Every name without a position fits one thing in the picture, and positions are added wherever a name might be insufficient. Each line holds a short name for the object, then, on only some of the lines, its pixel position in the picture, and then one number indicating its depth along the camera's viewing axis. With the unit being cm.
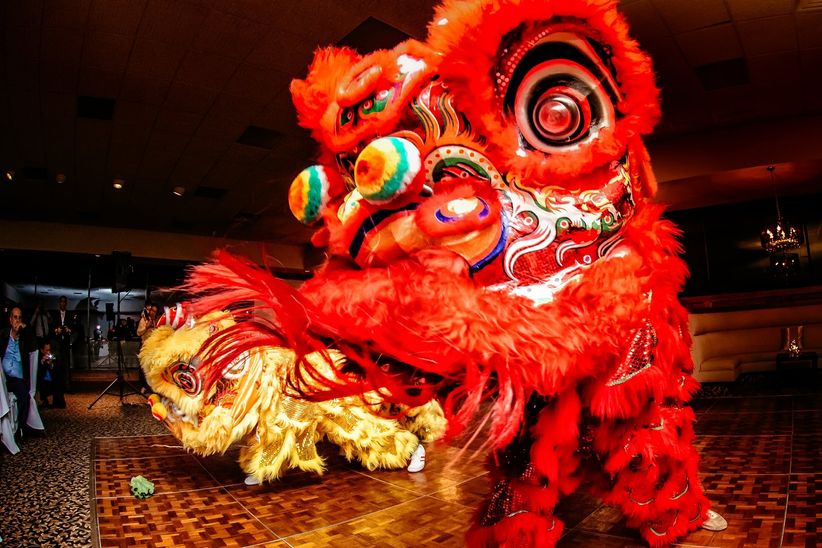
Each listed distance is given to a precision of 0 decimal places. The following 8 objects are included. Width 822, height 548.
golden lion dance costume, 165
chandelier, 538
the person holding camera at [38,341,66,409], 422
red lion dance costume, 61
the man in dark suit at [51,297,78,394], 442
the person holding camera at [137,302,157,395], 337
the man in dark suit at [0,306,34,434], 301
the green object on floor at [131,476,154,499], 148
